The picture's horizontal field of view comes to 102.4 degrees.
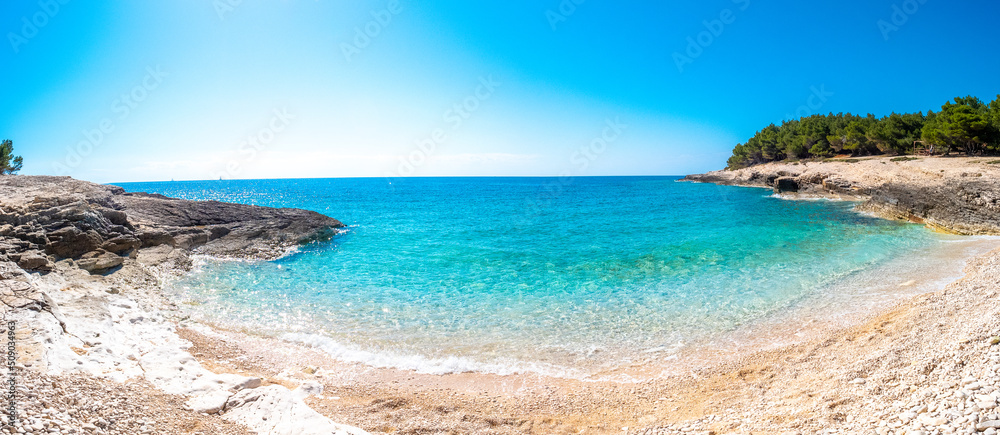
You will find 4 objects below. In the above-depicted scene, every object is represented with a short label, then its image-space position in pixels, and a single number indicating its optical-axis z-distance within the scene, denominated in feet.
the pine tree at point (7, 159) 122.21
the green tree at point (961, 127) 148.97
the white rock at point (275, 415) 20.39
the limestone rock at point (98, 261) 46.91
